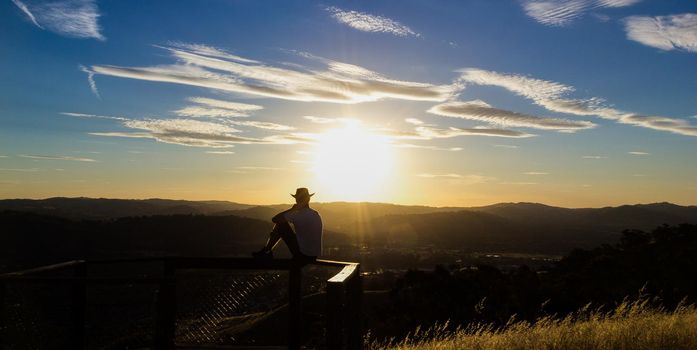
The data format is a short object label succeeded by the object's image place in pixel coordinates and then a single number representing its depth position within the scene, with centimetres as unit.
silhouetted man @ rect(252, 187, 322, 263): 758
